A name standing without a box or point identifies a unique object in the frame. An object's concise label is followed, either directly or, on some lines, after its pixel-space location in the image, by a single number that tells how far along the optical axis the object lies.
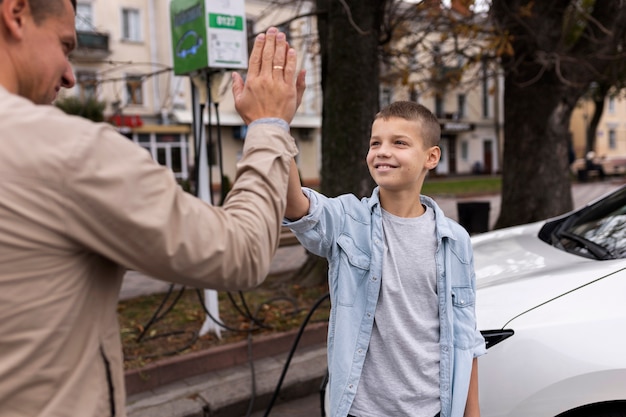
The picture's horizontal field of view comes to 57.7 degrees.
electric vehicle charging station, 4.39
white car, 2.21
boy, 1.96
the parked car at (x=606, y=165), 26.08
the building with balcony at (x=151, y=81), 25.22
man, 0.99
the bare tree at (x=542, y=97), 7.41
